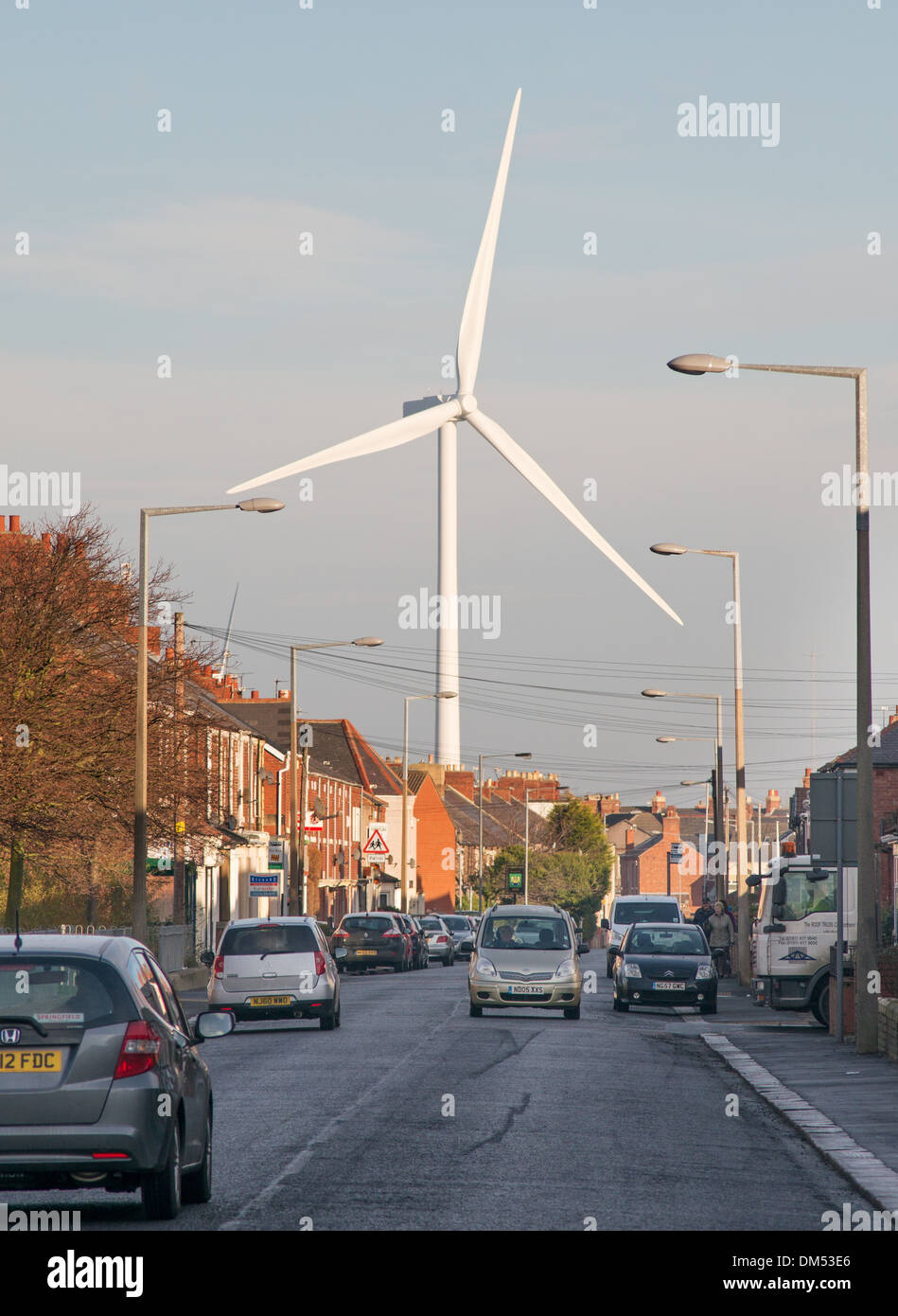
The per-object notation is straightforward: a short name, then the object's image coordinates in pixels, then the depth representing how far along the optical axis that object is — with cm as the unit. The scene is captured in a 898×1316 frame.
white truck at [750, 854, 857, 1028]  2969
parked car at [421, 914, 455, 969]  6425
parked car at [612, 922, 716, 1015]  3288
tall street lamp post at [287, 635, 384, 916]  5051
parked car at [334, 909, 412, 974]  5203
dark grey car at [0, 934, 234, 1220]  920
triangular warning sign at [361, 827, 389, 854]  5672
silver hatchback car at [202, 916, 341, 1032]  2684
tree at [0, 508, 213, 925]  3366
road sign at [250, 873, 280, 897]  4809
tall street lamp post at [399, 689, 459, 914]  7231
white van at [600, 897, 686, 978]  4631
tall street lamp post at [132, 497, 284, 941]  3188
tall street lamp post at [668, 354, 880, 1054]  2198
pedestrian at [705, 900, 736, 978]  4678
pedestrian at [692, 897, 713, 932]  5362
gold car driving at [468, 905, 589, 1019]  3008
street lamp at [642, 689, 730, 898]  5174
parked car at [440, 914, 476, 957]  6993
